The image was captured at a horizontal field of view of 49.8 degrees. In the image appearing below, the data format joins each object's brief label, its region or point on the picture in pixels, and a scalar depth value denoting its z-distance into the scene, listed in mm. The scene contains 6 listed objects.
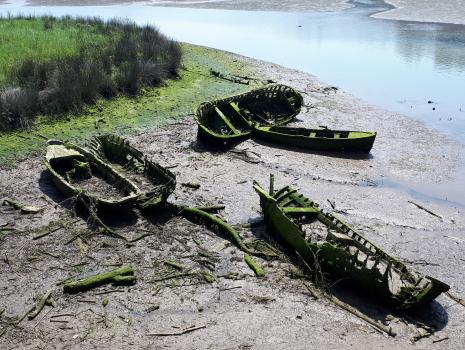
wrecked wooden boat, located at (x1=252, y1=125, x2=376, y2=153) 16859
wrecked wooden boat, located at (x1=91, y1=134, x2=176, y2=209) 12438
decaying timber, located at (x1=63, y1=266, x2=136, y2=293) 9766
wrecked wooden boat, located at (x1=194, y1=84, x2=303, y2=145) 17656
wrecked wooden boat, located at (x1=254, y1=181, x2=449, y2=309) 9461
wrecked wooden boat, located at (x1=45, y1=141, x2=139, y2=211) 12086
